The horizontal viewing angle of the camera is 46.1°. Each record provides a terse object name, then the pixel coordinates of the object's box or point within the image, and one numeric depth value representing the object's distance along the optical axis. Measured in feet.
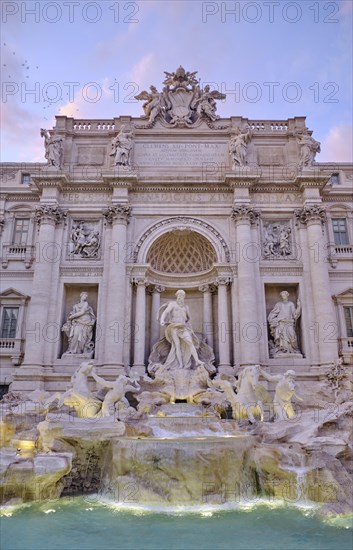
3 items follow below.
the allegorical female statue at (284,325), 58.70
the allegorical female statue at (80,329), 58.44
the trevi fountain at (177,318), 32.17
